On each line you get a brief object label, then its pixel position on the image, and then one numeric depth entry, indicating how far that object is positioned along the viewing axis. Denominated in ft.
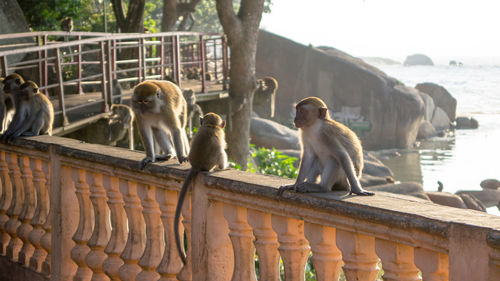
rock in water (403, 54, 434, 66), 385.87
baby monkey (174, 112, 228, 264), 11.79
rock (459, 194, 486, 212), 67.31
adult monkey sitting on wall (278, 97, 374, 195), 11.28
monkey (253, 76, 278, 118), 57.47
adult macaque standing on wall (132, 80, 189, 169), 17.46
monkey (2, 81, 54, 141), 21.17
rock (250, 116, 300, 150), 85.35
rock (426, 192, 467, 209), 63.87
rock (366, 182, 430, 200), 63.26
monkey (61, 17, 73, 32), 54.54
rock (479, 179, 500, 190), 80.59
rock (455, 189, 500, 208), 75.82
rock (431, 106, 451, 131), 129.18
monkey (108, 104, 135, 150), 34.55
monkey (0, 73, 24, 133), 22.04
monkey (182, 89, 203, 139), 42.29
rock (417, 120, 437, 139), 122.93
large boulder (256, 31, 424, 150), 115.14
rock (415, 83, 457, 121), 135.74
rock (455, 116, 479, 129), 137.15
